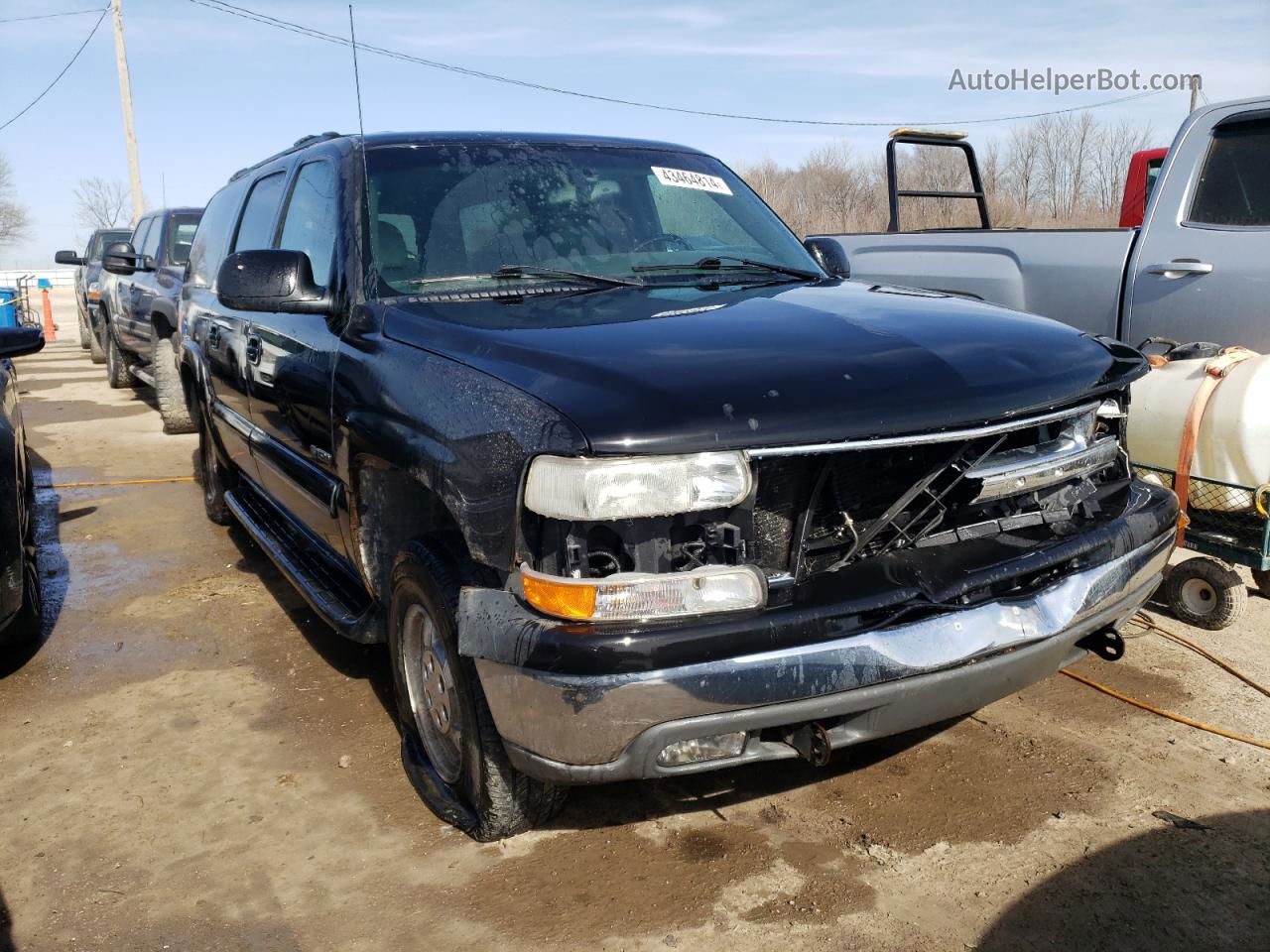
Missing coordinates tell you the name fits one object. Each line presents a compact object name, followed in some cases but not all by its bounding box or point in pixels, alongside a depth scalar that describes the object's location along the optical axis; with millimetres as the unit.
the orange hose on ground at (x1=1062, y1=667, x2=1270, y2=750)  3295
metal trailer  3926
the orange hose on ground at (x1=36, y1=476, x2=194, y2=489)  7367
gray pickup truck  4562
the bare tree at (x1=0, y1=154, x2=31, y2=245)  75188
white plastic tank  3943
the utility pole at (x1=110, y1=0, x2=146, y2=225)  21328
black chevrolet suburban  2197
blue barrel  14156
